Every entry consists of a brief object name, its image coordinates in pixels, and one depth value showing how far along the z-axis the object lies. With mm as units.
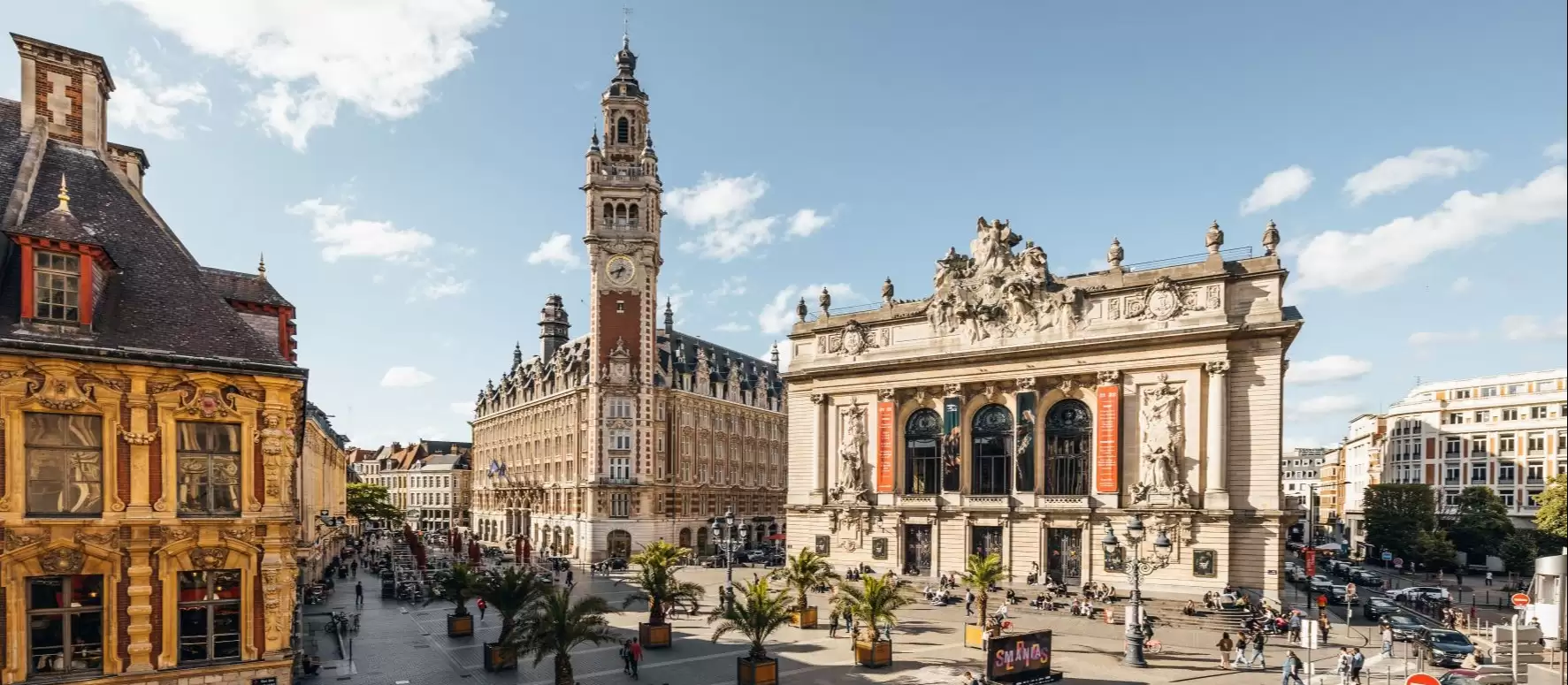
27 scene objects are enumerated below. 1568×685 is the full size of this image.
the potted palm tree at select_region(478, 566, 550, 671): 29719
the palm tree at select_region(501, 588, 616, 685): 24234
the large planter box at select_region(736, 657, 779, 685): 27047
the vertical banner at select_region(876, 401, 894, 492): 53250
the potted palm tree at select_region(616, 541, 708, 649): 33750
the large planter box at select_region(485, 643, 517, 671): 30141
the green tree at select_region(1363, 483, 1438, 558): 74050
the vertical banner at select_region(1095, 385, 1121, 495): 44469
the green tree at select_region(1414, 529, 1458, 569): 67500
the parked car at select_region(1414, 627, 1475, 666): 31453
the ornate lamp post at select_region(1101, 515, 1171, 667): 28453
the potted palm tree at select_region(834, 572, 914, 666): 29922
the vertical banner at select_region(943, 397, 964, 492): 50406
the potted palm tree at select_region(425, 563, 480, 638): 35125
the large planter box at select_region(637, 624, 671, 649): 34000
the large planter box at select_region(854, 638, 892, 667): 30359
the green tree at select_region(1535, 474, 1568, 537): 59875
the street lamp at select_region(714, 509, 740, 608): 47266
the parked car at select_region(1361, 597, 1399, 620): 41531
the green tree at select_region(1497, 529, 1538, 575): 62594
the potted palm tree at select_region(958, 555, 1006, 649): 33769
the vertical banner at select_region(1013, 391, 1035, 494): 47781
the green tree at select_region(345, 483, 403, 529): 101688
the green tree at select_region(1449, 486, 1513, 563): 72062
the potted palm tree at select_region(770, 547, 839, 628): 36625
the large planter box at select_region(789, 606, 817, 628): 38562
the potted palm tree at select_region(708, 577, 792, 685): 27188
